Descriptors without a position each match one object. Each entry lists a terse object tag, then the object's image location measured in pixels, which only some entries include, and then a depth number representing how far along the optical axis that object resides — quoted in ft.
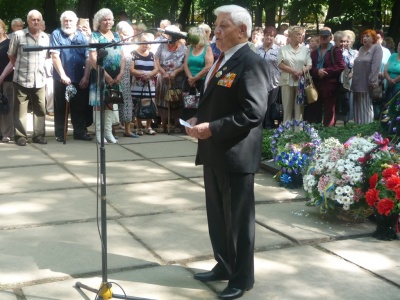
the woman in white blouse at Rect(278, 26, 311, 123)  34.55
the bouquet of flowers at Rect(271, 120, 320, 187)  24.66
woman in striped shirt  35.37
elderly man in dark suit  13.80
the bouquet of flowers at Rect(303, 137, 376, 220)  19.77
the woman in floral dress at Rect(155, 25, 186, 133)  36.01
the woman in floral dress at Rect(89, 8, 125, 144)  31.89
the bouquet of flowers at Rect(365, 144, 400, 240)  18.51
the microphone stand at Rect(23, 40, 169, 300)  13.48
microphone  13.12
